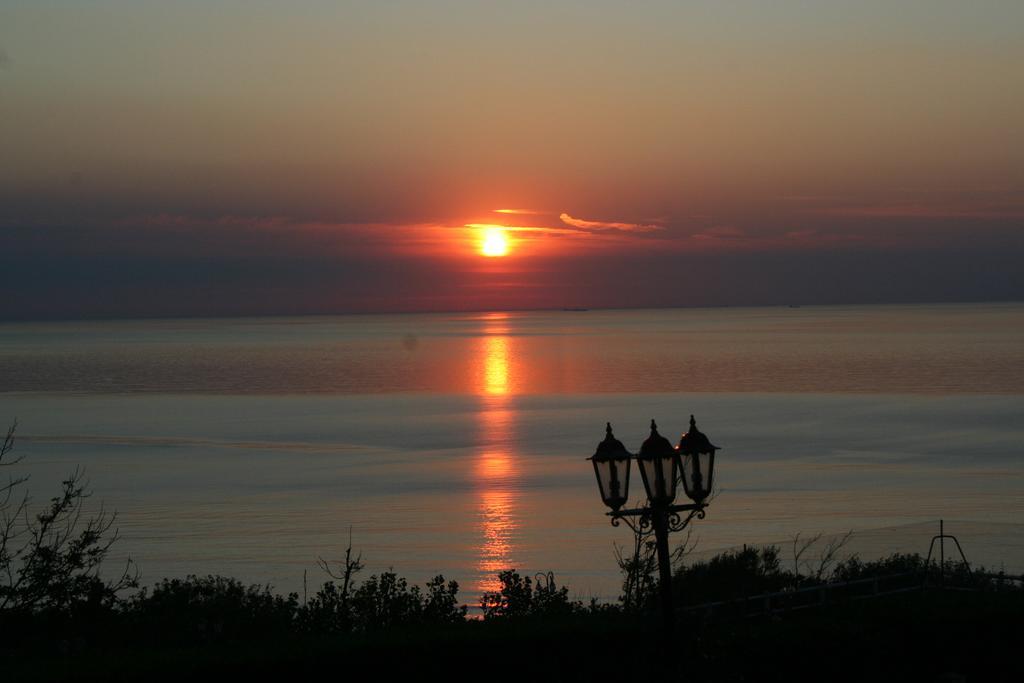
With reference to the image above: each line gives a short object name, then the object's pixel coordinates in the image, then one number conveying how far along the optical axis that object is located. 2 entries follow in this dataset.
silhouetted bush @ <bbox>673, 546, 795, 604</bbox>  16.95
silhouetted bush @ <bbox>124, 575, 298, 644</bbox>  15.55
